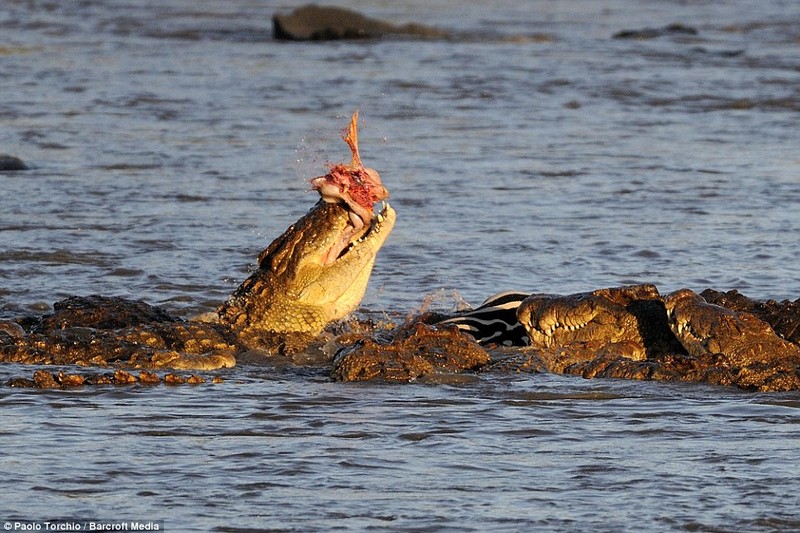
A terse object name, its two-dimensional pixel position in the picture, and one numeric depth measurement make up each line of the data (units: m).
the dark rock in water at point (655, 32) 56.91
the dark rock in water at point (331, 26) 54.25
